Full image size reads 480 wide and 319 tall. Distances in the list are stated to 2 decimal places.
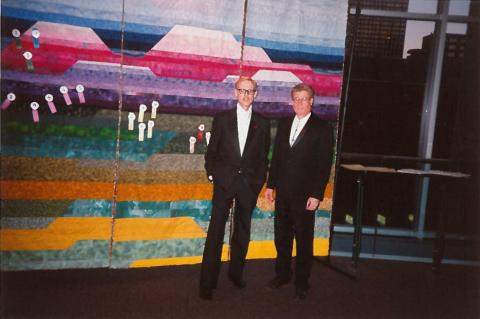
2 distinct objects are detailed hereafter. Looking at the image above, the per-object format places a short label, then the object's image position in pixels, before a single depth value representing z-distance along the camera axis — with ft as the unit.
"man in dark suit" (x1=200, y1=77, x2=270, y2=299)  9.68
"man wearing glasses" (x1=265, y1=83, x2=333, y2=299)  9.93
